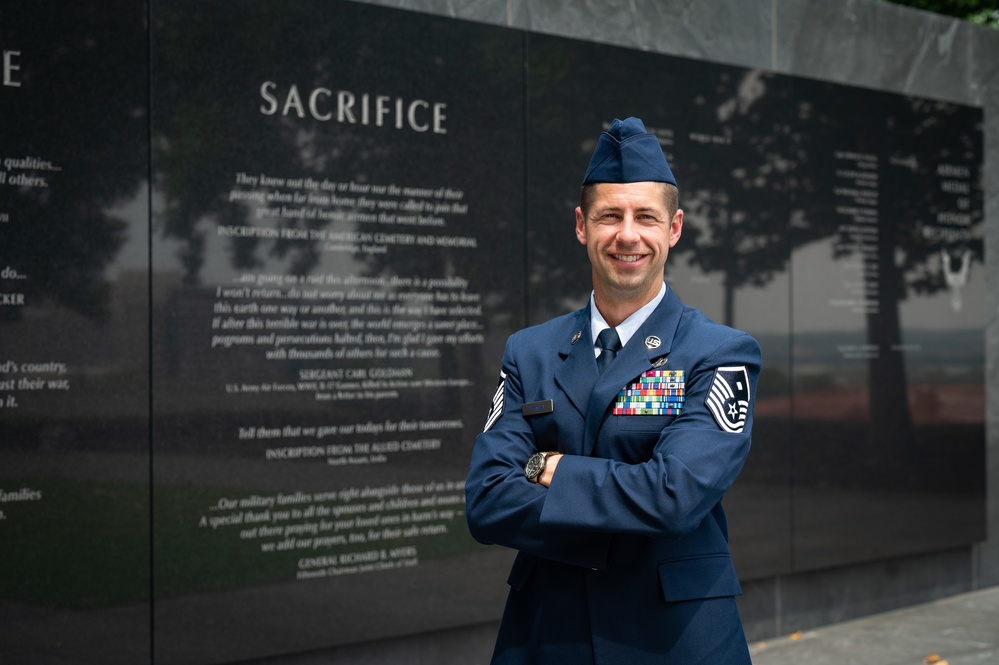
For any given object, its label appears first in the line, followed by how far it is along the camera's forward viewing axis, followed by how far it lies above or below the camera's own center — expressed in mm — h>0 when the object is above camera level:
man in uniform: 2100 -273
